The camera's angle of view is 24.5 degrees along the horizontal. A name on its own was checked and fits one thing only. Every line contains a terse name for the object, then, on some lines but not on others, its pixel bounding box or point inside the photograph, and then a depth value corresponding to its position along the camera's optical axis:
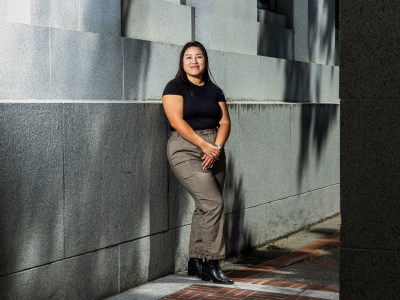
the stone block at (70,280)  6.50
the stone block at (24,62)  6.64
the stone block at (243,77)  10.31
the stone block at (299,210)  11.02
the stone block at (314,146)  11.81
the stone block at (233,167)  9.77
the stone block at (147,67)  8.24
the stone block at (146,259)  7.84
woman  8.05
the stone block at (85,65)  7.21
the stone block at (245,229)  9.83
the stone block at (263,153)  10.18
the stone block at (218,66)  9.80
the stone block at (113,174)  7.09
